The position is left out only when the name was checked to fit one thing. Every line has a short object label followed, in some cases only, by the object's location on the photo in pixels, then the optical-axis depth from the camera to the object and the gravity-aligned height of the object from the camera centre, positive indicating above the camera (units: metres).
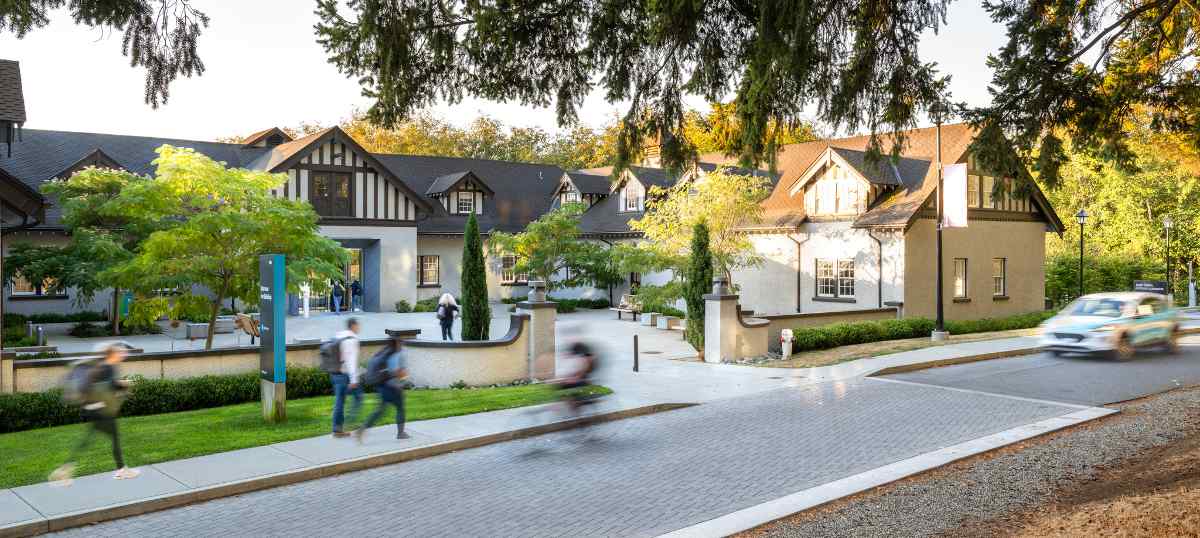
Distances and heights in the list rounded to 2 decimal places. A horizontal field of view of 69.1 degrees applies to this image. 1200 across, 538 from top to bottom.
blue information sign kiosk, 12.73 -0.96
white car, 20.95 -1.18
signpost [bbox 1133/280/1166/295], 35.69 -0.35
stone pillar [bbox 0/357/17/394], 13.95 -1.73
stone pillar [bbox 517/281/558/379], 18.78 -1.15
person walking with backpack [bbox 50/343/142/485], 9.69 -1.41
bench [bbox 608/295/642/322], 34.47 -1.32
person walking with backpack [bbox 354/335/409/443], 11.51 -1.35
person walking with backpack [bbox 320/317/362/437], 11.56 -1.22
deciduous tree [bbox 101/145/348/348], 17.61 +0.79
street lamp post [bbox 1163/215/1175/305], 43.19 +2.61
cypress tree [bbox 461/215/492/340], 21.42 -0.43
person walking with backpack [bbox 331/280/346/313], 36.34 -1.03
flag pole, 25.48 -1.06
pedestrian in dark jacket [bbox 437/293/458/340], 24.15 -1.07
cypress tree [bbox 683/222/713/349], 22.77 -0.21
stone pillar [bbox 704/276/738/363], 21.72 -1.23
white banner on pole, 24.89 +2.32
